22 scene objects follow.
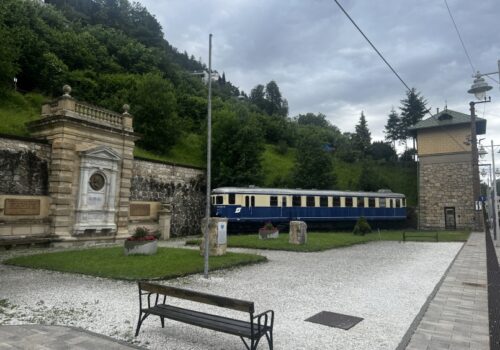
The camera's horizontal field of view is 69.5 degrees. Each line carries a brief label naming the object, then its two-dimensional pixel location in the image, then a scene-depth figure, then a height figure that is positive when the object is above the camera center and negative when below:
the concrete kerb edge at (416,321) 5.20 -2.02
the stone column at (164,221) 22.78 -1.15
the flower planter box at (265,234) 20.77 -1.73
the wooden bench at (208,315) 4.64 -1.64
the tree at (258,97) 91.41 +28.75
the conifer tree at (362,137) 57.98 +11.80
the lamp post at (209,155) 10.29 +1.43
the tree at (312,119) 99.78 +23.85
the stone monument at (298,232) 18.28 -1.42
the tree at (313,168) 36.31 +3.67
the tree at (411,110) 54.62 +14.51
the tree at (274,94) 99.44 +30.75
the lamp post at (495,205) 21.33 +0.02
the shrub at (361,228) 25.62 -1.65
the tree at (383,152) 56.09 +8.22
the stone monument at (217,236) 13.72 -1.25
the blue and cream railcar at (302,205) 24.27 -0.04
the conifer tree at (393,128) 58.81 +12.70
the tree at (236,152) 29.11 +4.27
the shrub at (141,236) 13.60 -1.26
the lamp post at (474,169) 33.25 +3.50
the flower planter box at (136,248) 13.44 -1.68
